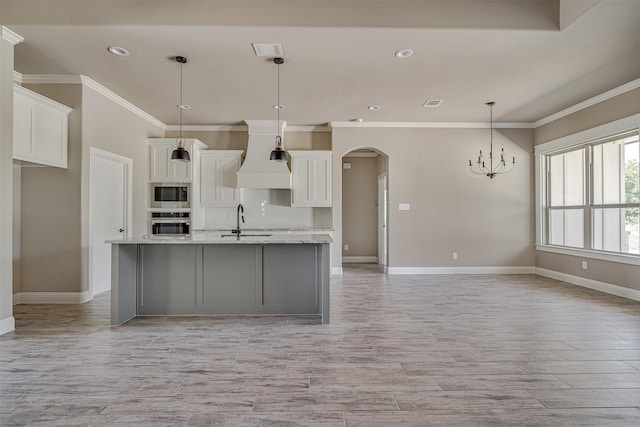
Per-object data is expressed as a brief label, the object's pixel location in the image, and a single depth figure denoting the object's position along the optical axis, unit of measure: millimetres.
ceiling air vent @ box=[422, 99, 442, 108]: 5496
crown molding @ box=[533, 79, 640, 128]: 4752
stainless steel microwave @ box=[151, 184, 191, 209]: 6465
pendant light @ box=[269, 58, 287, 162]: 4535
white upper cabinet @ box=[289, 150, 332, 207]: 6801
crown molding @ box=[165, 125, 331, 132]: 7094
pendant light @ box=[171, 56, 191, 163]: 4266
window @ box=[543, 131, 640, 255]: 4891
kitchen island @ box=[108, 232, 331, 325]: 3977
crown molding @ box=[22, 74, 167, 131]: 4520
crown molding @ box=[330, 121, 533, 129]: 6816
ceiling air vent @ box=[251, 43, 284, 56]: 3646
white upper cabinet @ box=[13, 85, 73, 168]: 3867
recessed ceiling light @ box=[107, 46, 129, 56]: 3743
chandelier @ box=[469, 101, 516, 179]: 6867
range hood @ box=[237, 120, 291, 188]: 6570
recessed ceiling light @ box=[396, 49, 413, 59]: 3784
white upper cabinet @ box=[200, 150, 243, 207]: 6785
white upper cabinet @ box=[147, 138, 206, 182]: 6418
